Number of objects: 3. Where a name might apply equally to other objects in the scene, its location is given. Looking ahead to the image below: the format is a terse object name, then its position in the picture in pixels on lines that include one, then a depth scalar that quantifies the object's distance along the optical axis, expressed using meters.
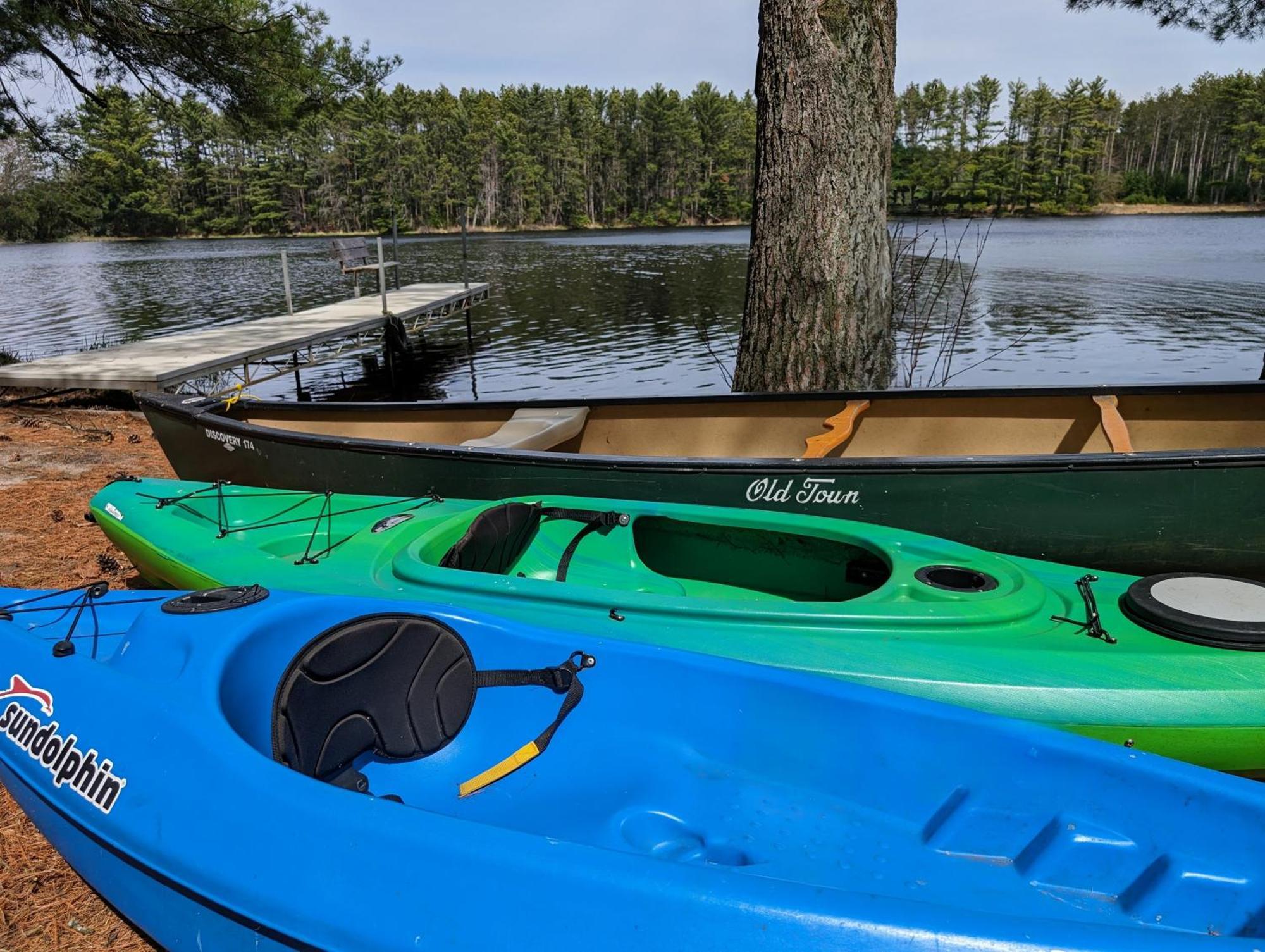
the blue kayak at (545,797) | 1.71
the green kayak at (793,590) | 2.93
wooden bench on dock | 18.70
